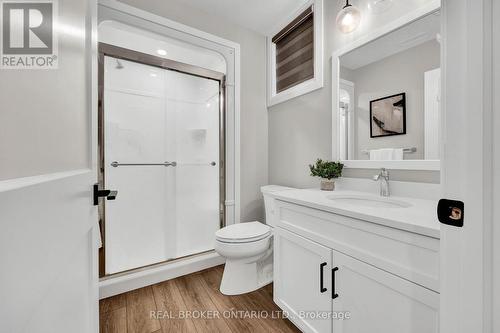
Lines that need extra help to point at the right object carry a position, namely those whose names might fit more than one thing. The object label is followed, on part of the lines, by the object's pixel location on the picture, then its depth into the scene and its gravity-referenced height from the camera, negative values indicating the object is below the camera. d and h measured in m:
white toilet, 1.50 -0.66
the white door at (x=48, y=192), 0.21 -0.04
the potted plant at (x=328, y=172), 1.49 -0.05
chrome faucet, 1.23 -0.10
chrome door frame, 1.62 +0.62
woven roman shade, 1.81 +1.07
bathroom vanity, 0.71 -0.41
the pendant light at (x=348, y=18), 1.36 +0.97
